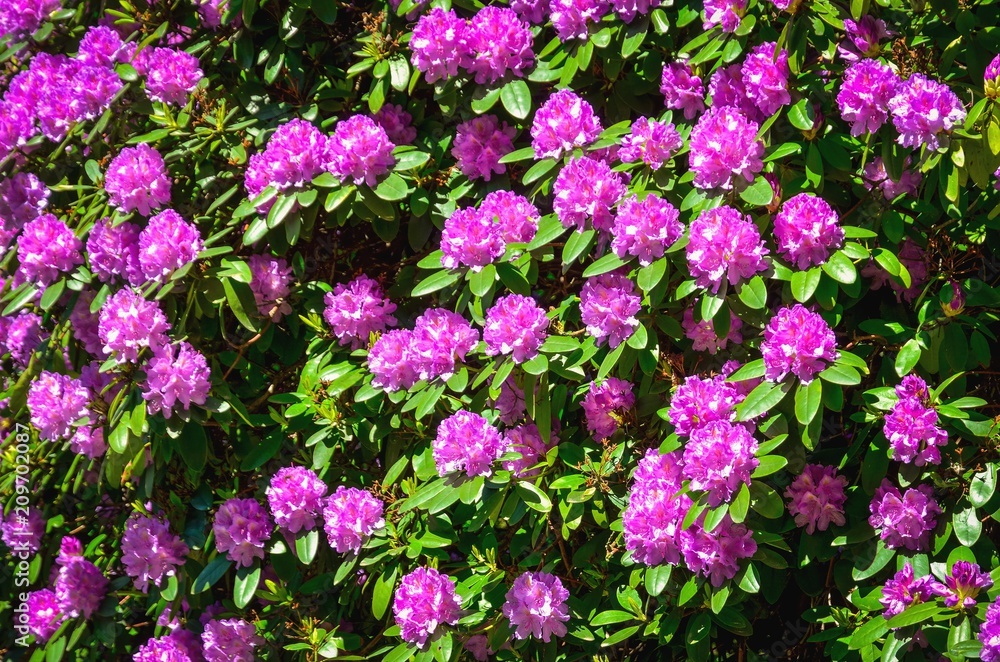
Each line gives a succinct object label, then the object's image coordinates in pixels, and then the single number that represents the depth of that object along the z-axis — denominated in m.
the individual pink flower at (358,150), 4.75
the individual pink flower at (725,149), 4.53
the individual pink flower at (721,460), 4.40
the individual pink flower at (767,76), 4.60
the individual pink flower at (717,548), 4.47
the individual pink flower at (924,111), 4.44
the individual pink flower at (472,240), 4.64
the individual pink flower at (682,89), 4.74
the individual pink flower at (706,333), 4.64
